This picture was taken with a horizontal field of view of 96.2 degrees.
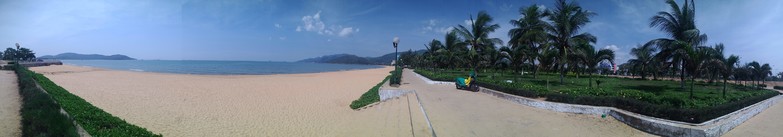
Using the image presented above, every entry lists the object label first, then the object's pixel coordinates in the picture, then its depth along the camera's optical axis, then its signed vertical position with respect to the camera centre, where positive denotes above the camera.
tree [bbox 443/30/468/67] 26.70 +1.77
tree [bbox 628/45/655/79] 30.67 +1.06
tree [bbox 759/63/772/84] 24.12 +0.27
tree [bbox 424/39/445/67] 34.47 +2.00
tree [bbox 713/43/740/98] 18.29 +0.85
